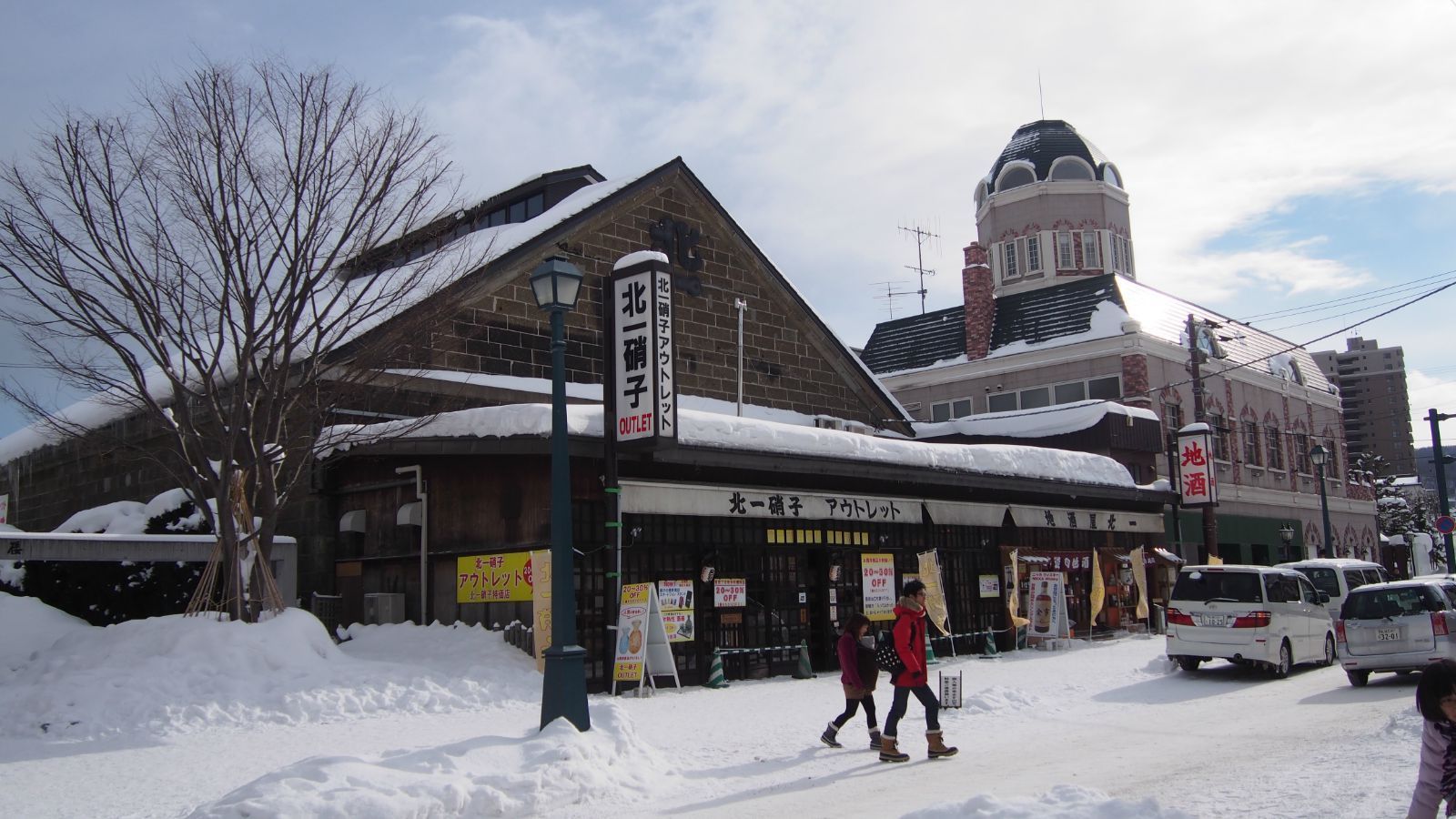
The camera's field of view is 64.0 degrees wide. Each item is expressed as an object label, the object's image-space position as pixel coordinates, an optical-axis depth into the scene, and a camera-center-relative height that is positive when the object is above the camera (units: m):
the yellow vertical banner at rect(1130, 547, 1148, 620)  27.72 -0.41
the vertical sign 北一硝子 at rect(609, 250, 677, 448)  16.05 +3.17
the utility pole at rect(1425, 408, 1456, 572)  34.16 +2.65
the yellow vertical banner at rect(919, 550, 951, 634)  21.75 -0.44
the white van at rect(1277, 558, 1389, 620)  20.94 -0.39
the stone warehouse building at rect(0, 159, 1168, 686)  16.98 +1.81
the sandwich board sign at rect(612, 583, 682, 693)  16.09 -0.88
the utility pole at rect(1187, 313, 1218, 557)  30.88 +3.91
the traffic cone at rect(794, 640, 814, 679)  18.94 -1.57
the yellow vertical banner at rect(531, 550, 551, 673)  15.61 -0.29
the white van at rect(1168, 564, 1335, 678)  16.97 -0.89
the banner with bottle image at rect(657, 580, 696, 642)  17.34 -0.49
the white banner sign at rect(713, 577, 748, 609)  18.38 -0.29
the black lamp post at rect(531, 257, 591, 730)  10.65 +0.31
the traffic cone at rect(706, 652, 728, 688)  17.38 -1.47
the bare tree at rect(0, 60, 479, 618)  15.04 +3.90
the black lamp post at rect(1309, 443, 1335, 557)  33.31 +2.80
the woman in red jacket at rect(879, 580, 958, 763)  10.95 -1.07
